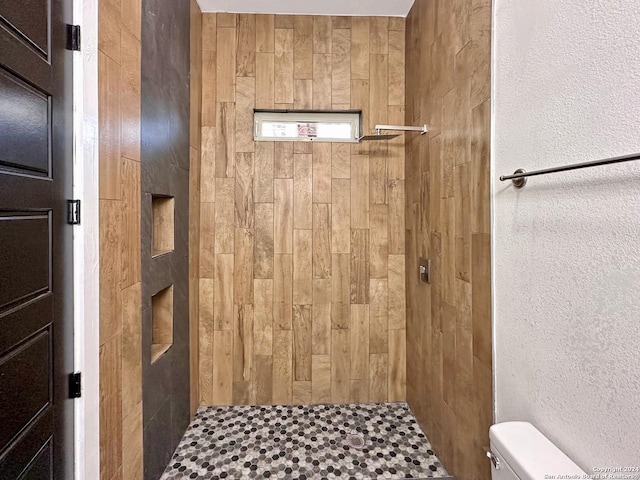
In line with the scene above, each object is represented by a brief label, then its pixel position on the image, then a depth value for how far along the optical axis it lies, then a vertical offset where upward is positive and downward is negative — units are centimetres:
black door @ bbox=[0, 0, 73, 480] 80 -2
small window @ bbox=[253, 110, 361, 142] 220 +80
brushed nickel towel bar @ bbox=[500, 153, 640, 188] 64 +18
